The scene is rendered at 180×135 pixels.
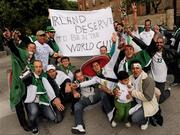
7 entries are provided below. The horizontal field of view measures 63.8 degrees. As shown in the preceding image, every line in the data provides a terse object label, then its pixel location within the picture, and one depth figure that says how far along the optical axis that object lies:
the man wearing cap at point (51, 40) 3.11
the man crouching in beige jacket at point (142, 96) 2.33
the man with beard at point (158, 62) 2.77
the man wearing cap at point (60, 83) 2.67
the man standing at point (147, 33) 3.28
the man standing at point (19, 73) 2.65
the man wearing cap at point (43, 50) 3.00
